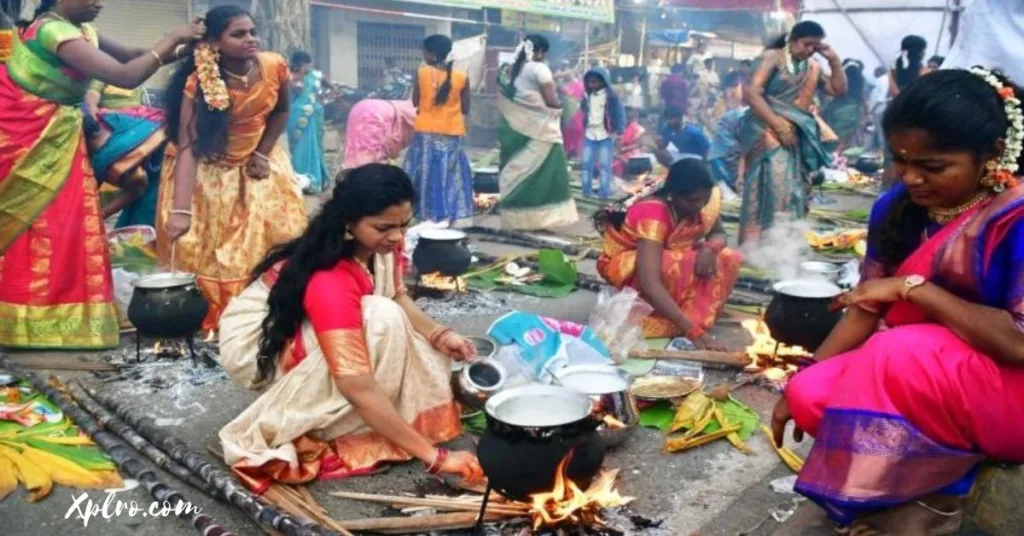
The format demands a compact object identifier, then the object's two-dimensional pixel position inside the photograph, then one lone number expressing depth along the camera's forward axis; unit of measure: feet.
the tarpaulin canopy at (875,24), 44.93
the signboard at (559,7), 51.04
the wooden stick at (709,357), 15.33
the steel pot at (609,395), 11.93
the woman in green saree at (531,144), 28.96
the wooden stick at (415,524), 9.73
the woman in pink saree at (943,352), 7.57
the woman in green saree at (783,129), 22.02
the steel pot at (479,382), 12.42
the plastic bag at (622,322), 16.11
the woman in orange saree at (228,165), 15.97
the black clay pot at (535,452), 8.74
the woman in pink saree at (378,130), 33.19
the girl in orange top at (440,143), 27.48
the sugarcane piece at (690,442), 12.19
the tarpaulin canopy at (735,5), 76.02
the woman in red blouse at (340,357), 10.37
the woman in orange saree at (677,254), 16.16
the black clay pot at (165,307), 14.84
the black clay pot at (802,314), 14.03
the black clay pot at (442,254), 19.70
